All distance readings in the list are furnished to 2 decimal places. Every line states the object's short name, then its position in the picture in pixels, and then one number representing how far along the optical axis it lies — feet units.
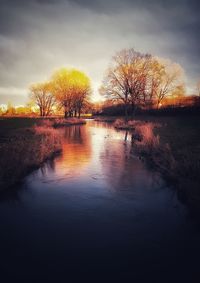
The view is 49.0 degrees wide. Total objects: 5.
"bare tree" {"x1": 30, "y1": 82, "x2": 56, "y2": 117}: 313.94
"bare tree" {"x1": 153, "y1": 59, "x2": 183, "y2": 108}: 180.37
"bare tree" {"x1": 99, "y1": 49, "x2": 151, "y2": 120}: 135.23
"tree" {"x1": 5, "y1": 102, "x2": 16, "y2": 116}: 403.91
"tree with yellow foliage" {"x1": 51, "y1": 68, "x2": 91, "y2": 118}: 196.24
